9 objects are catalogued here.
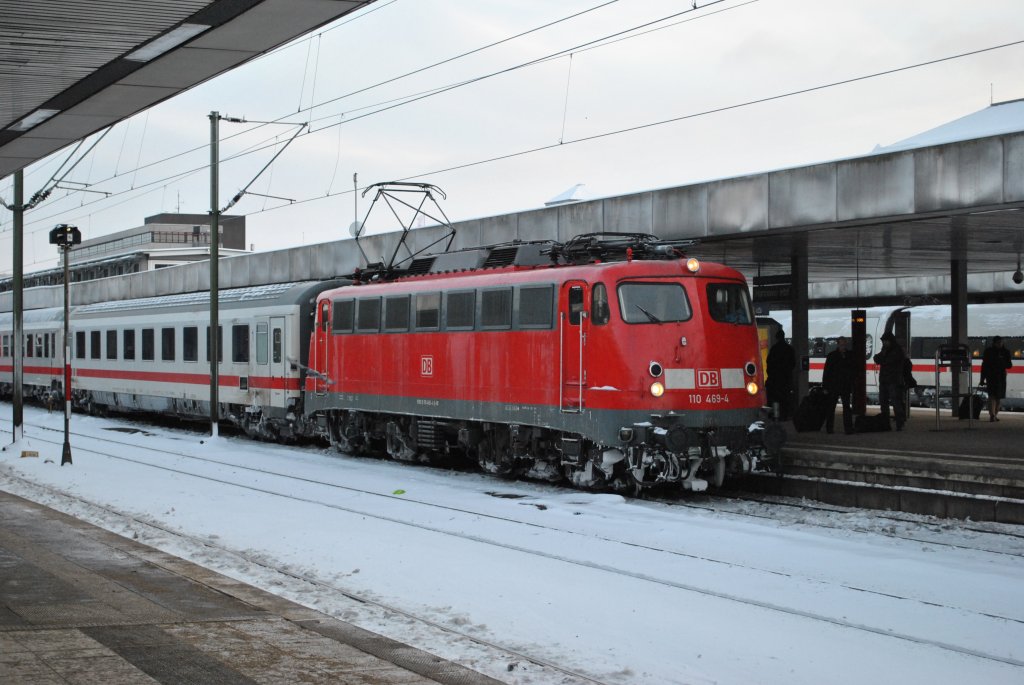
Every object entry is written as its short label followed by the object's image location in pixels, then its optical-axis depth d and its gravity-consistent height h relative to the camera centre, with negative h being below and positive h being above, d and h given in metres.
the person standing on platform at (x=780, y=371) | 21.52 -0.09
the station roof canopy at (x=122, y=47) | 8.86 +2.64
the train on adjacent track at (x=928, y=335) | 38.72 +1.05
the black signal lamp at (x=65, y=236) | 20.98 +2.28
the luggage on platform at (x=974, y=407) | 25.77 -0.91
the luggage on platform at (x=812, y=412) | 21.45 -0.83
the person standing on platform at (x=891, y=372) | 20.84 -0.11
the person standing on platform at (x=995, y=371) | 24.83 -0.11
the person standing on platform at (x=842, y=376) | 20.52 -0.18
